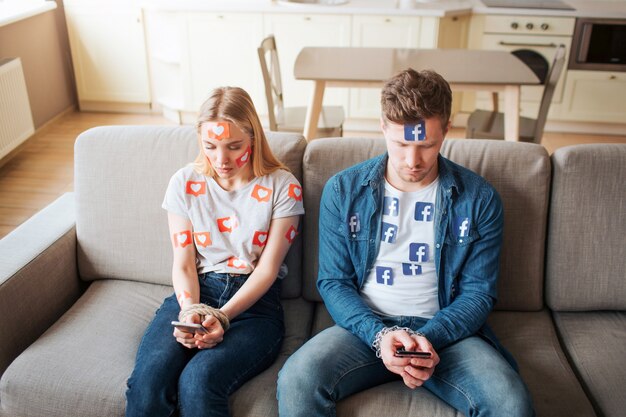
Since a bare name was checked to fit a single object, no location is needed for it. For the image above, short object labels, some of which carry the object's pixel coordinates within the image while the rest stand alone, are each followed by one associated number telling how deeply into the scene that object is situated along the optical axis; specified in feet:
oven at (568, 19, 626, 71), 13.89
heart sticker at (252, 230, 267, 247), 5.57
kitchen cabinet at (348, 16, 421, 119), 13.78
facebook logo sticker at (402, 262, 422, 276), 5.31
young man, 4.67
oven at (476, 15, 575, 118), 14.02
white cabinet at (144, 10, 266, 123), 14.16
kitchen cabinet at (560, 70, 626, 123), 14.37
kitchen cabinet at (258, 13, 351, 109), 13.91
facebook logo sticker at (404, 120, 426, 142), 4.88
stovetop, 14.25
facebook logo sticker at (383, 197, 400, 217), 5.29
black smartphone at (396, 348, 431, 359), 4.59
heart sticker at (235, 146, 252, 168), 5.47
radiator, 12.21
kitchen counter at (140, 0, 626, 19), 13.70
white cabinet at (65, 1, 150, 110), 15.03
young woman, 5.13
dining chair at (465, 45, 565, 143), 9.82
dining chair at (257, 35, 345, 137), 10.53
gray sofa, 5.00
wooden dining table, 9.55
